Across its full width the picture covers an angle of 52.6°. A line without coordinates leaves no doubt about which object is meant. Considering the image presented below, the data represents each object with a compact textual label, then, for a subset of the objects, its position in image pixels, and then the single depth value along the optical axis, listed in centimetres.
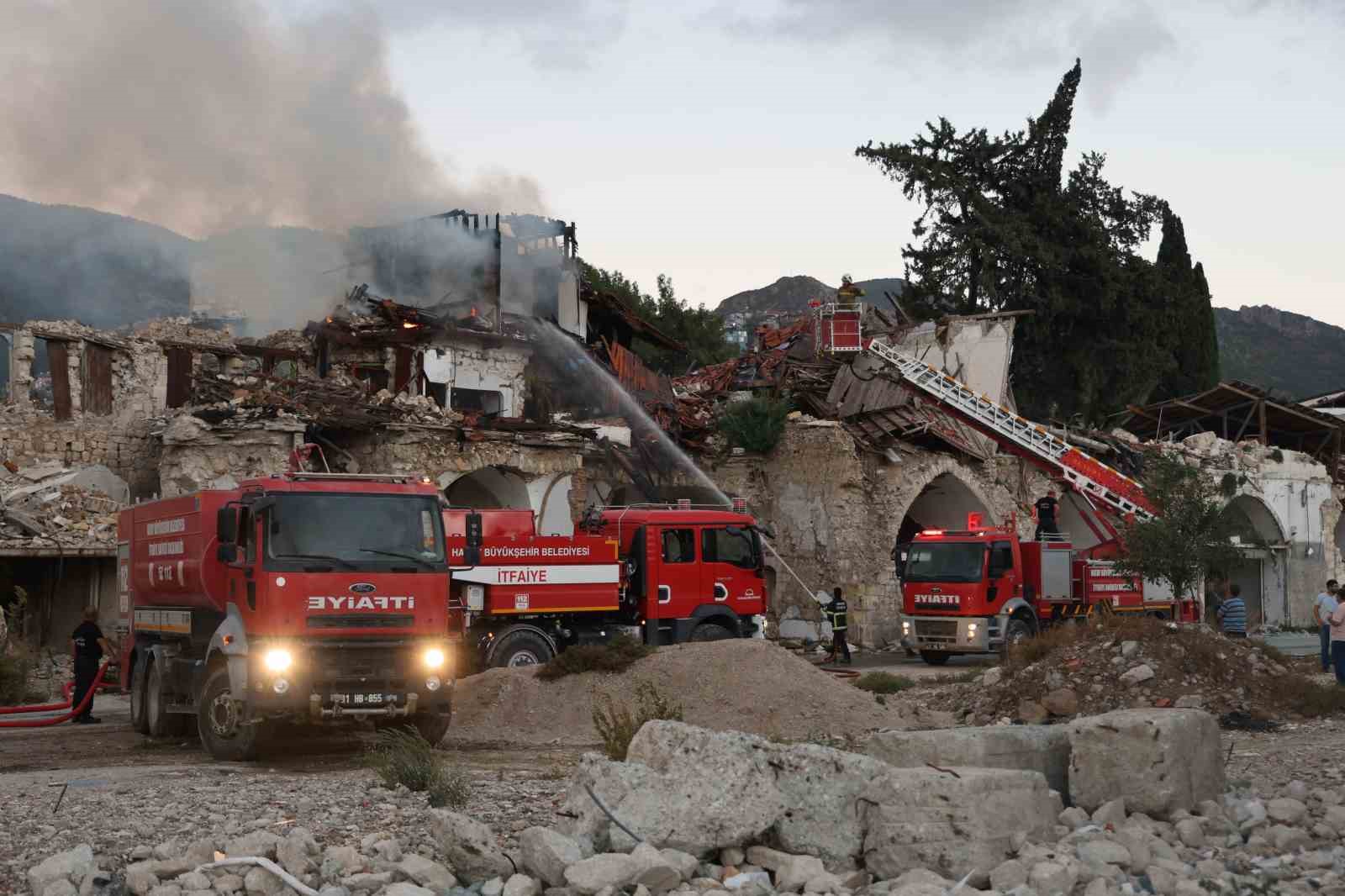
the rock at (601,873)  705
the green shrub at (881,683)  1883
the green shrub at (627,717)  1052
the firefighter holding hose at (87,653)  1611
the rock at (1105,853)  756
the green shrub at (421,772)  911
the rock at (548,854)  727
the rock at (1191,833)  807
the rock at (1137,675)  1457
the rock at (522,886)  718
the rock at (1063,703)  1441
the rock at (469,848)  746
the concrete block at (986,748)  876
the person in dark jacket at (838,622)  2453
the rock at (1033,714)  1448
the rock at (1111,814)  830
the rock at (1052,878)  704
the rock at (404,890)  694
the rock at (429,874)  727
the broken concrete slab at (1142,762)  852
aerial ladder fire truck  2308
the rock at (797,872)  740
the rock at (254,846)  745
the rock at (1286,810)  842
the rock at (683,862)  737
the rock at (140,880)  705
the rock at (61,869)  698
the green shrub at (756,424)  3002
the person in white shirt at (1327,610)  1731
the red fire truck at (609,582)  1731
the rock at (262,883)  710
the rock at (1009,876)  720
